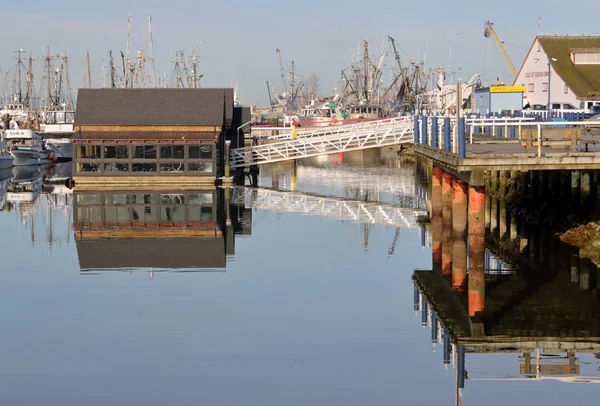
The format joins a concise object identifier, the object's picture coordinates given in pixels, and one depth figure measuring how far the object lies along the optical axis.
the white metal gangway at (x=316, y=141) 70.56
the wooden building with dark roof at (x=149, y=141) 61.44
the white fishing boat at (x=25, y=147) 92.50
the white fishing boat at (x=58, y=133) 104.88
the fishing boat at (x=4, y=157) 83.19
